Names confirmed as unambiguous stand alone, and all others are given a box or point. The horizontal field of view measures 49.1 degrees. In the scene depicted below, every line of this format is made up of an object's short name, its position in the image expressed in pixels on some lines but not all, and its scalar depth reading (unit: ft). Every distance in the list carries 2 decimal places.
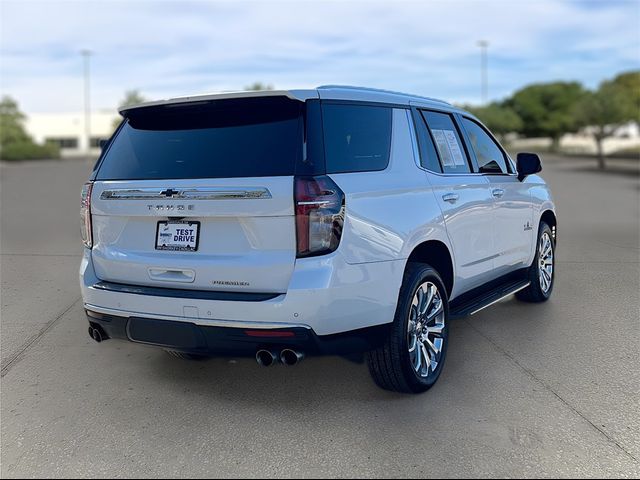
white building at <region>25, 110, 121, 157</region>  298.35
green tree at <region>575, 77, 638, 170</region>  115.96
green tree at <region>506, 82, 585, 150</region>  268.82
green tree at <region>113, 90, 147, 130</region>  287.52
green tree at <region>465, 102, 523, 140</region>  221.87
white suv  12.24
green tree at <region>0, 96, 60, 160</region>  212.89
